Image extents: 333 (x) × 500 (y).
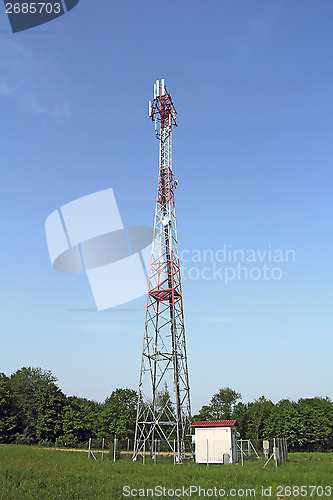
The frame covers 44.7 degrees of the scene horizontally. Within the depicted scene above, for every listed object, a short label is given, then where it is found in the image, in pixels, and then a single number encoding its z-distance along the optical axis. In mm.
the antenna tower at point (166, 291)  28938
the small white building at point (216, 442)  27475
